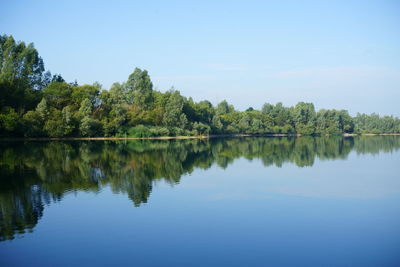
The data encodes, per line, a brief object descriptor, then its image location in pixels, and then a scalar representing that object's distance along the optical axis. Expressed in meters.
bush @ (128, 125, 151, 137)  71.25
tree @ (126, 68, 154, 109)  79.01
